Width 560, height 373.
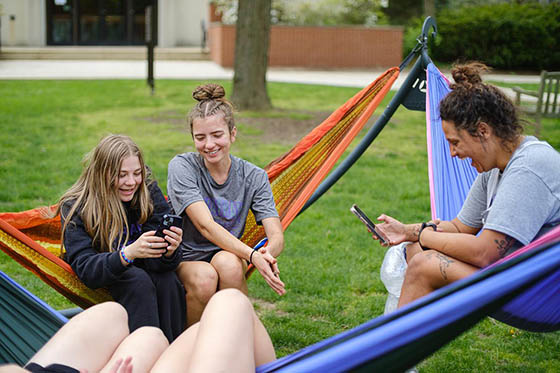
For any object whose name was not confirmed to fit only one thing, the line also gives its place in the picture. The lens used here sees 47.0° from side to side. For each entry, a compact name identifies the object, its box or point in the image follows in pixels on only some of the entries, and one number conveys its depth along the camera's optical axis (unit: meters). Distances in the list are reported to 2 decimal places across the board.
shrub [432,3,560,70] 14.15
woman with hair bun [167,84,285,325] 2.35
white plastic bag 2.54
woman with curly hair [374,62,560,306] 1.99
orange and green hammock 2.29
